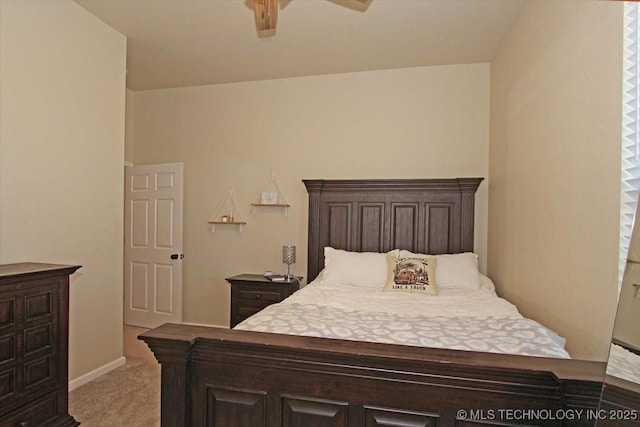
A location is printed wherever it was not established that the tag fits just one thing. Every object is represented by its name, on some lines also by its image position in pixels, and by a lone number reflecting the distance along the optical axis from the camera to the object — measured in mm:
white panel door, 4113
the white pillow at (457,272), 2883
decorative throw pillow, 2732
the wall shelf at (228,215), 4078
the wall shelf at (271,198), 3926
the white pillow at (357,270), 2994
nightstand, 3549
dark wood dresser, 1893
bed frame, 1077
